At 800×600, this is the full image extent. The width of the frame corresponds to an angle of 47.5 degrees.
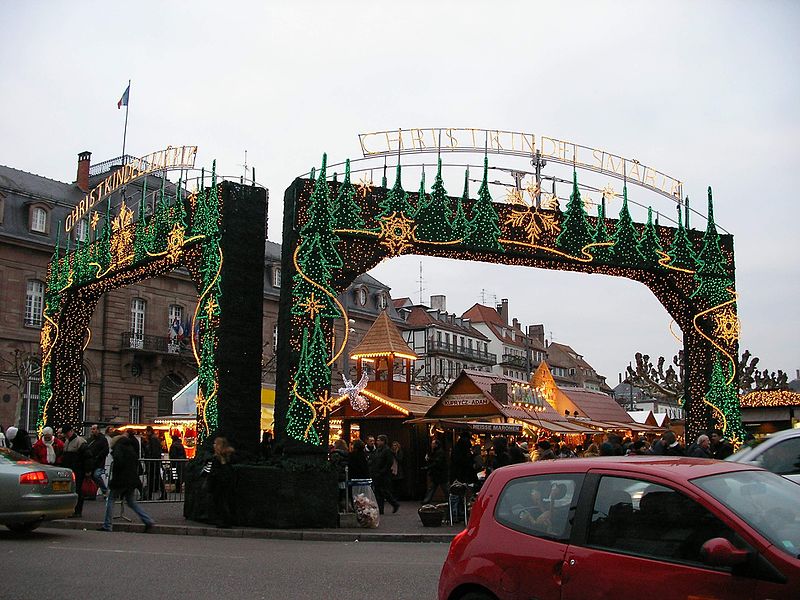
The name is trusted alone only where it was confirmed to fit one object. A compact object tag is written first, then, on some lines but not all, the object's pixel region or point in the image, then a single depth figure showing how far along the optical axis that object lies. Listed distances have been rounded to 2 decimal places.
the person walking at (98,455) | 17.58
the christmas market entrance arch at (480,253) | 17.25
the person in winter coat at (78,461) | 18.06
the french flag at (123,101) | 38.12
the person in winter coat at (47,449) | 19.33
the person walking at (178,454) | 25.02
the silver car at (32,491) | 13.24
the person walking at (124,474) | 15.59
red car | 4.80
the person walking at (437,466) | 21.27
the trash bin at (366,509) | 16.84
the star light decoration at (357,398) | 27.23
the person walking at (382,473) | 20.92
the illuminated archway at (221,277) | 17.80
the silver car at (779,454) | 9.70
